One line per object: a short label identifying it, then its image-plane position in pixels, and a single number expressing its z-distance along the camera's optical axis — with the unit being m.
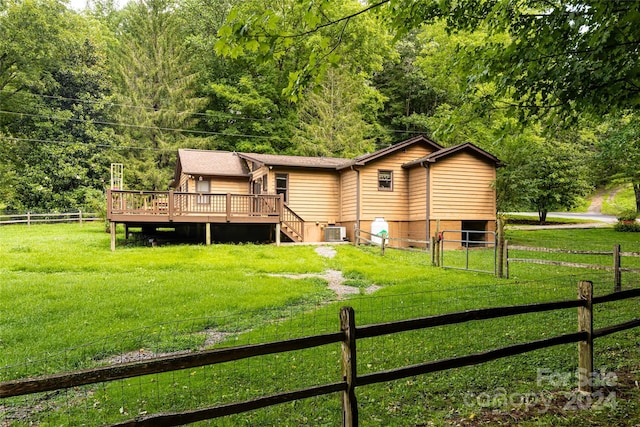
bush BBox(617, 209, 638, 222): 24.53
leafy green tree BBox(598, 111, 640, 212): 15.59
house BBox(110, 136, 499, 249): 18.70
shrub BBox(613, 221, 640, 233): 22.41
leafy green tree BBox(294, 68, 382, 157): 30.45
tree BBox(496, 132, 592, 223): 22.42
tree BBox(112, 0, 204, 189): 32.06
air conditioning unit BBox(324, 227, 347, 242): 20.56
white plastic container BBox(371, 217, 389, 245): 19.27
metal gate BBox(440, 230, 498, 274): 12.45
